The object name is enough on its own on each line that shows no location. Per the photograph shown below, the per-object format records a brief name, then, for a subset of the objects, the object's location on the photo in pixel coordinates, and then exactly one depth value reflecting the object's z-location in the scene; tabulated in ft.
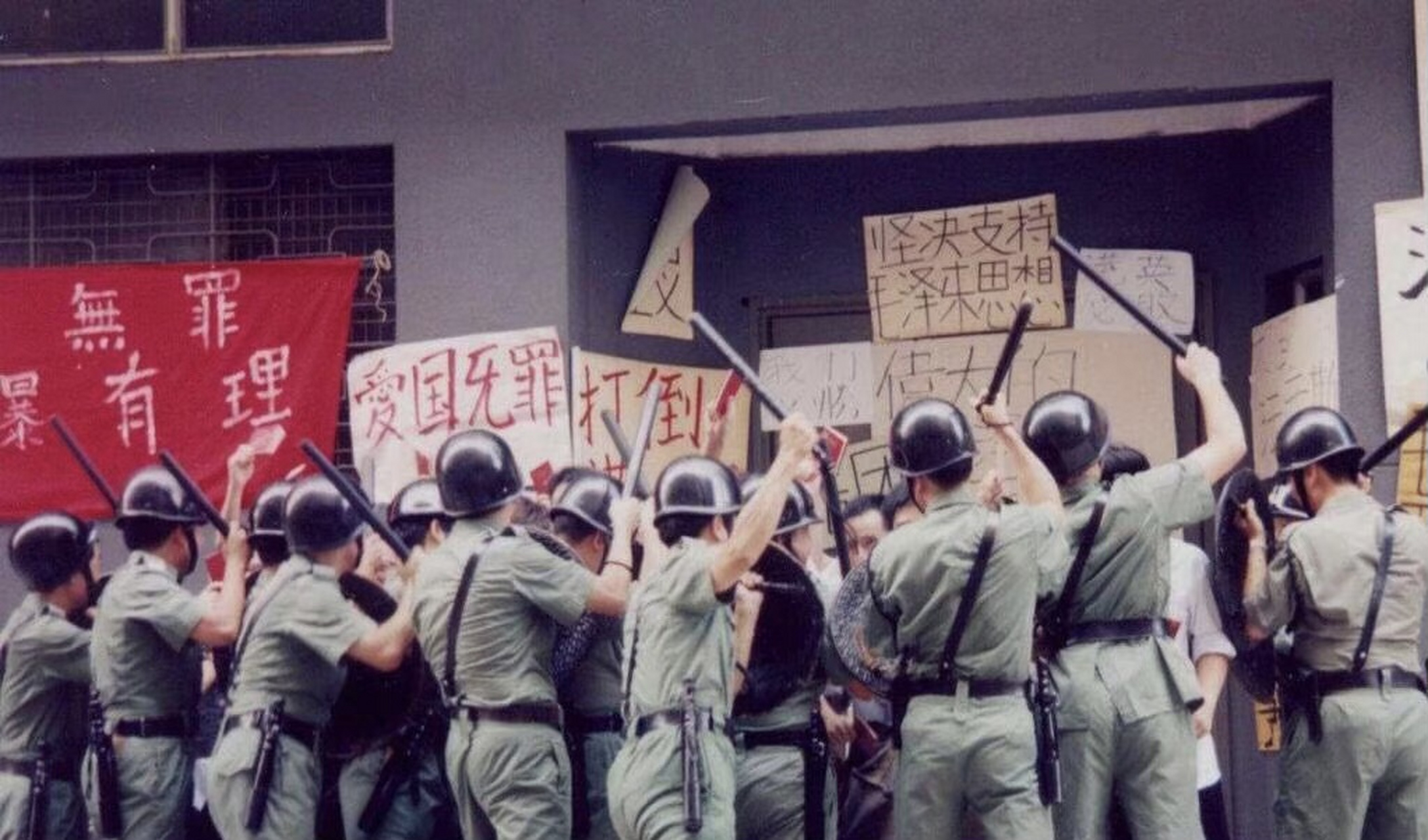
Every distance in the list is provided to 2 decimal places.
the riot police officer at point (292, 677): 29.04
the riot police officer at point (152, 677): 30.19
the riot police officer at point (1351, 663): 28.48
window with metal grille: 38.86
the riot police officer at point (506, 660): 27.68
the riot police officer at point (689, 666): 25.95
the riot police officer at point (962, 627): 26.37
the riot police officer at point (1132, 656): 27.30
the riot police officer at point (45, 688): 31.48
